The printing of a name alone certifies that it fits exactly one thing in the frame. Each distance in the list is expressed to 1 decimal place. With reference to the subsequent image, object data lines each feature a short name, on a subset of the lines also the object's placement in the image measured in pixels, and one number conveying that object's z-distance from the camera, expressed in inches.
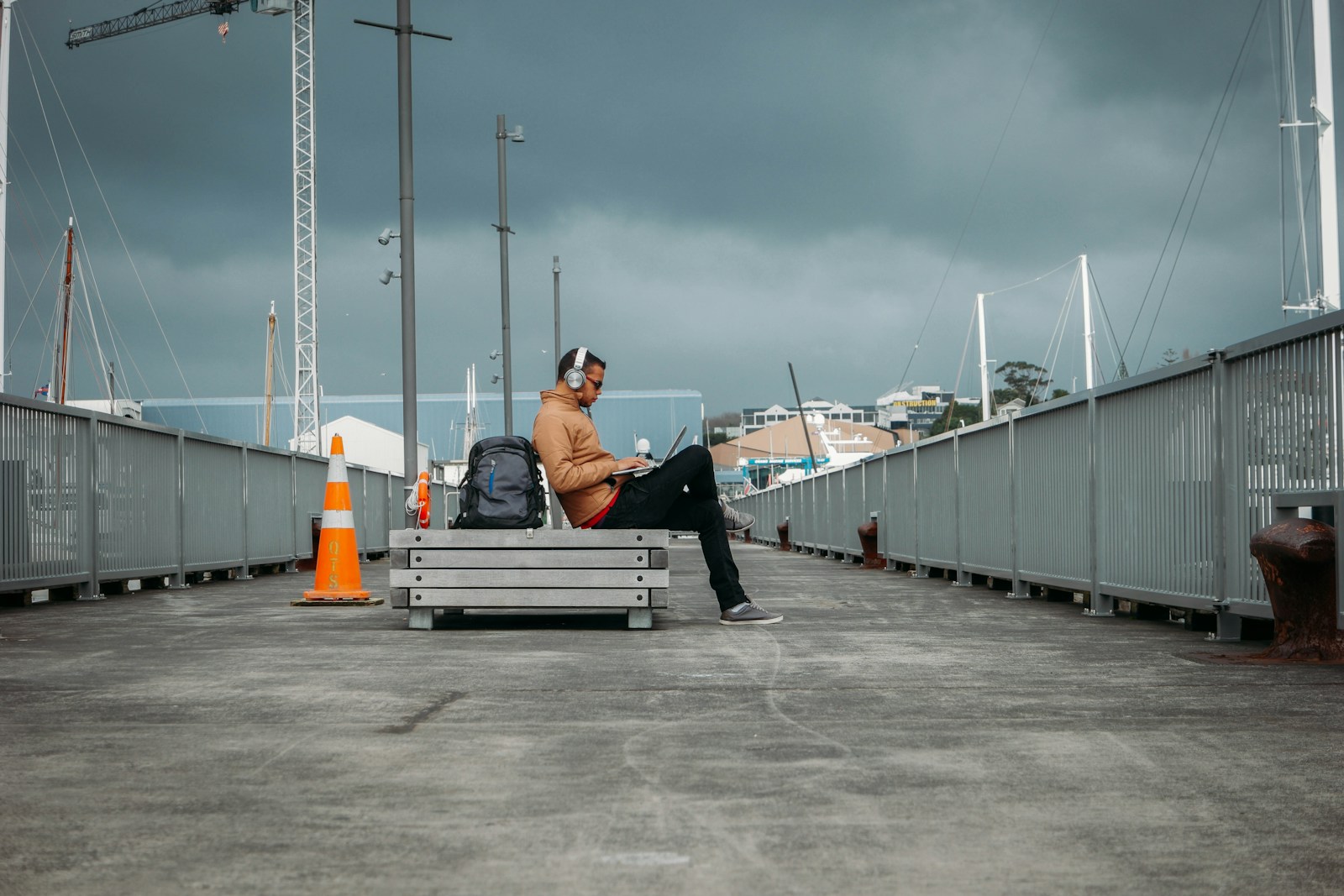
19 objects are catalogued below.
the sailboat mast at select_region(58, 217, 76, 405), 2064.5
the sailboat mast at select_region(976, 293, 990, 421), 2127.2
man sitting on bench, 324.5
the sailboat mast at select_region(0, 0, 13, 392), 1150.8
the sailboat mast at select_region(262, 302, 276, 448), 2851.9
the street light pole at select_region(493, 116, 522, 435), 1153.4
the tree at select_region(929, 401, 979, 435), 4941.2
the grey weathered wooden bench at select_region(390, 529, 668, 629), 326.6
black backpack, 334.0
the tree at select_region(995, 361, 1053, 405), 4921.3
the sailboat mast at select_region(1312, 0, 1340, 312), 951.6
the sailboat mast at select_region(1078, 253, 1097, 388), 1973.4
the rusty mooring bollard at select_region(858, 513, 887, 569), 752.3
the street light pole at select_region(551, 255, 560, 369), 1635.1
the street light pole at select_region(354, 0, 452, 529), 664.4
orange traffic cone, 438.3
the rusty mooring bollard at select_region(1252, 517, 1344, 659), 240.2
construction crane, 1991.9
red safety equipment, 359.9
